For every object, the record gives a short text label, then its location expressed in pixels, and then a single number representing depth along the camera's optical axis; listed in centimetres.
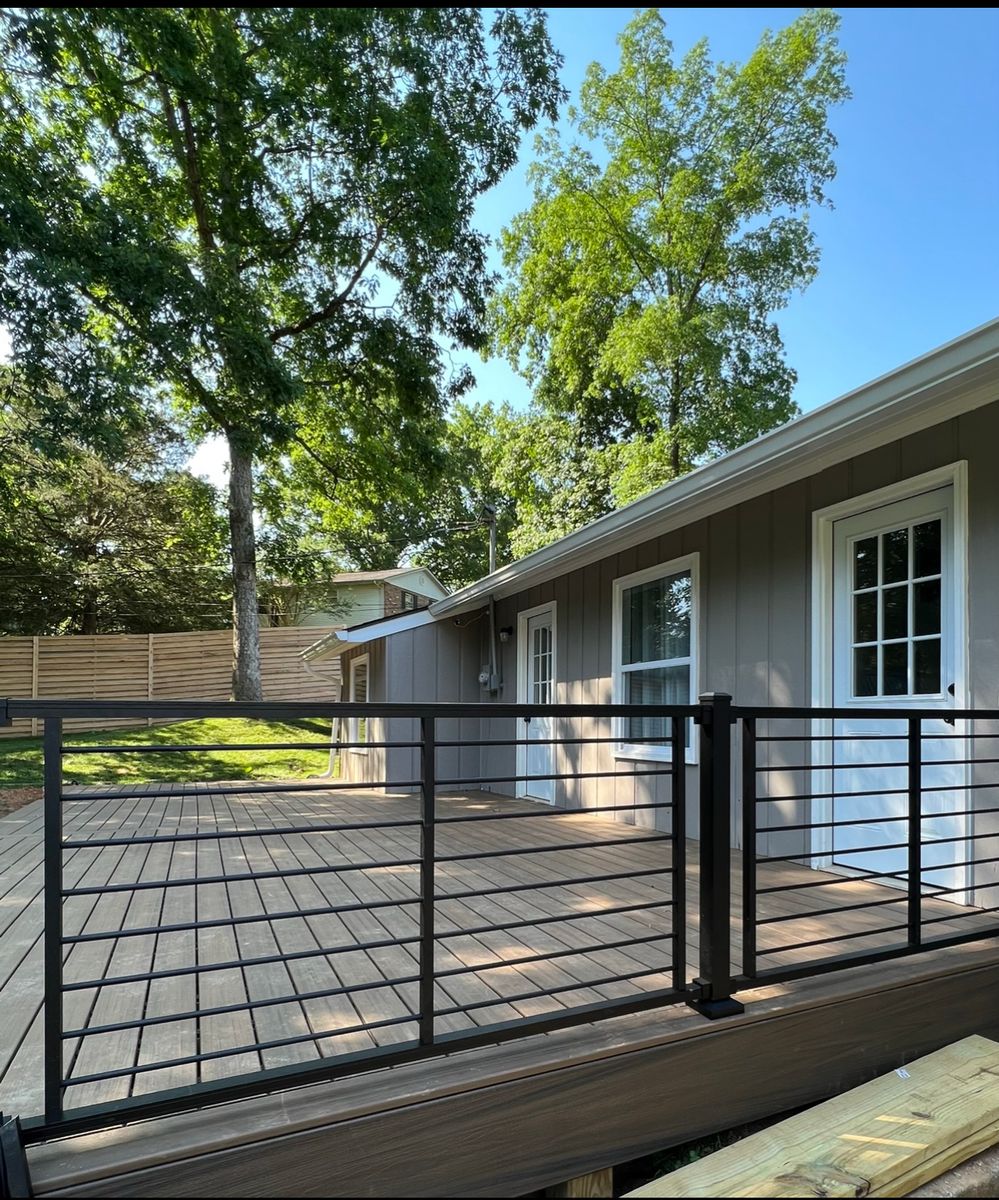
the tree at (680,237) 1191
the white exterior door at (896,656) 317
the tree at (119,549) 1334
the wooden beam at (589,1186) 175
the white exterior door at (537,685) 676
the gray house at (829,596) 300
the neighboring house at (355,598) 1641
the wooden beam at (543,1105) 141
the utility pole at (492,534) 1552
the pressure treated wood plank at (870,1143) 163
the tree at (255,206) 676
